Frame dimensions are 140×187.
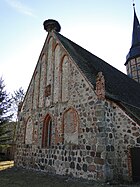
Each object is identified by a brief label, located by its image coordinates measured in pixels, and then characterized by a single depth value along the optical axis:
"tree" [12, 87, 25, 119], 28.82
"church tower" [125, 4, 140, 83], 26.39
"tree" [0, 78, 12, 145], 19.14
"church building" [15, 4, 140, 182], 9.22
